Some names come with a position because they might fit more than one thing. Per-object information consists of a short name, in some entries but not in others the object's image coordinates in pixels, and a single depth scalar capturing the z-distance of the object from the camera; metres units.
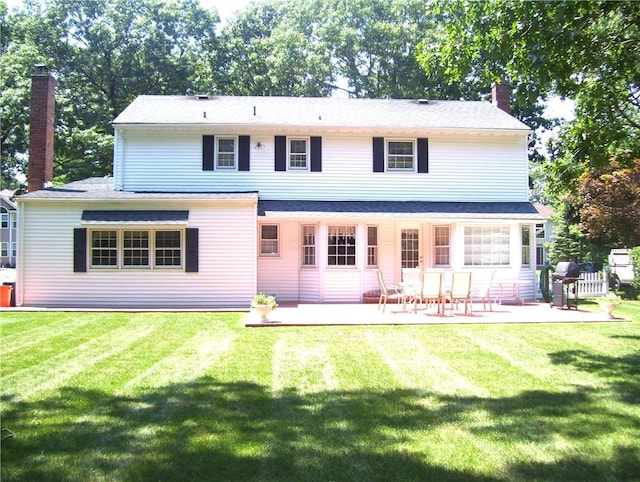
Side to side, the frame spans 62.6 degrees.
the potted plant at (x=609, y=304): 12.02
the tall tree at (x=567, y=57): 7.65
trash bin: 14.48
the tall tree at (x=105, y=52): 32.66
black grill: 13.62
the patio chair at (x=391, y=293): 13.05
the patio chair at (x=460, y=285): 12.51
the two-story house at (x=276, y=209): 14.91
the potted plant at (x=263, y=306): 11.43
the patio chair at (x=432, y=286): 12.39
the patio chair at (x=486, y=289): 13.42
